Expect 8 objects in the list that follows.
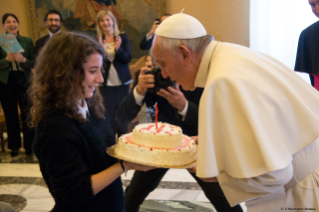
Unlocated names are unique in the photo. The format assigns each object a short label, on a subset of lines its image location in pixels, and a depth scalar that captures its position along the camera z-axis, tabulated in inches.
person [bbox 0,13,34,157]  181.9
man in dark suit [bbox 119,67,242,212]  98.7
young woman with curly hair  60.7
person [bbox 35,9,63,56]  179.5
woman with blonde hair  181.6
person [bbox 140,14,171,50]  210.1
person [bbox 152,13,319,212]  52.8
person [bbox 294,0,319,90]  128.8
